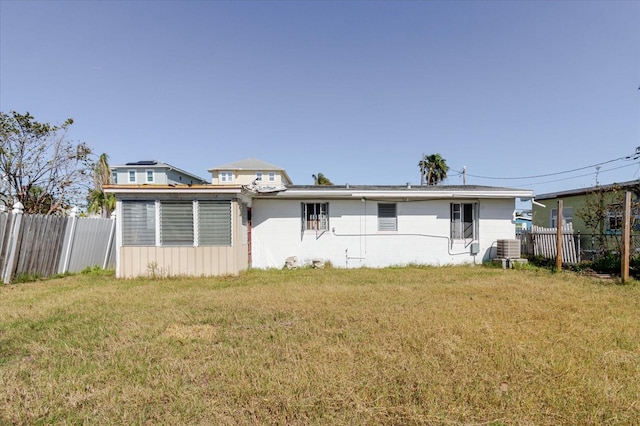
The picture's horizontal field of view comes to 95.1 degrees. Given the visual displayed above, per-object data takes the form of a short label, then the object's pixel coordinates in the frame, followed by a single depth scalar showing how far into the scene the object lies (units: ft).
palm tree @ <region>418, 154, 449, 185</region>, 97.30
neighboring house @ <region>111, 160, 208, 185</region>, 104.27
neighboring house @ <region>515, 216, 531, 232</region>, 83.89
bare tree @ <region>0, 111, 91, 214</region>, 43.39
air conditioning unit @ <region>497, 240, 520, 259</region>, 32.48
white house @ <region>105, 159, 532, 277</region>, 33.14
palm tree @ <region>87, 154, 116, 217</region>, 60.46
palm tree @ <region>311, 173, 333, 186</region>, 132.67
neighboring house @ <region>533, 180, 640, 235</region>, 33.97
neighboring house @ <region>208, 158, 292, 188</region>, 110.32
